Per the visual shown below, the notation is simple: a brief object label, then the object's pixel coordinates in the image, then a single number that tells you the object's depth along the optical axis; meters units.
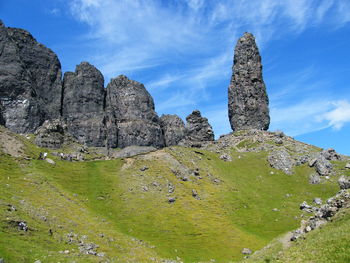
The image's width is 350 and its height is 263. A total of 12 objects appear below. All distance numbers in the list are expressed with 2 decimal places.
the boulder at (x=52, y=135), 148.25
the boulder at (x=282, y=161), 140.50
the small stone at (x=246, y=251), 75.19
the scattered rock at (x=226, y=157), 152.14
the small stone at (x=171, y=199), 101.38
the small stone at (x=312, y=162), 138.00
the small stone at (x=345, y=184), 59.28
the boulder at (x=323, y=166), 131.75
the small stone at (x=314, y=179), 127.91
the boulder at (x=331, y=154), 148.00
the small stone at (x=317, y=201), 110.33
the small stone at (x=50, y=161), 114.81
